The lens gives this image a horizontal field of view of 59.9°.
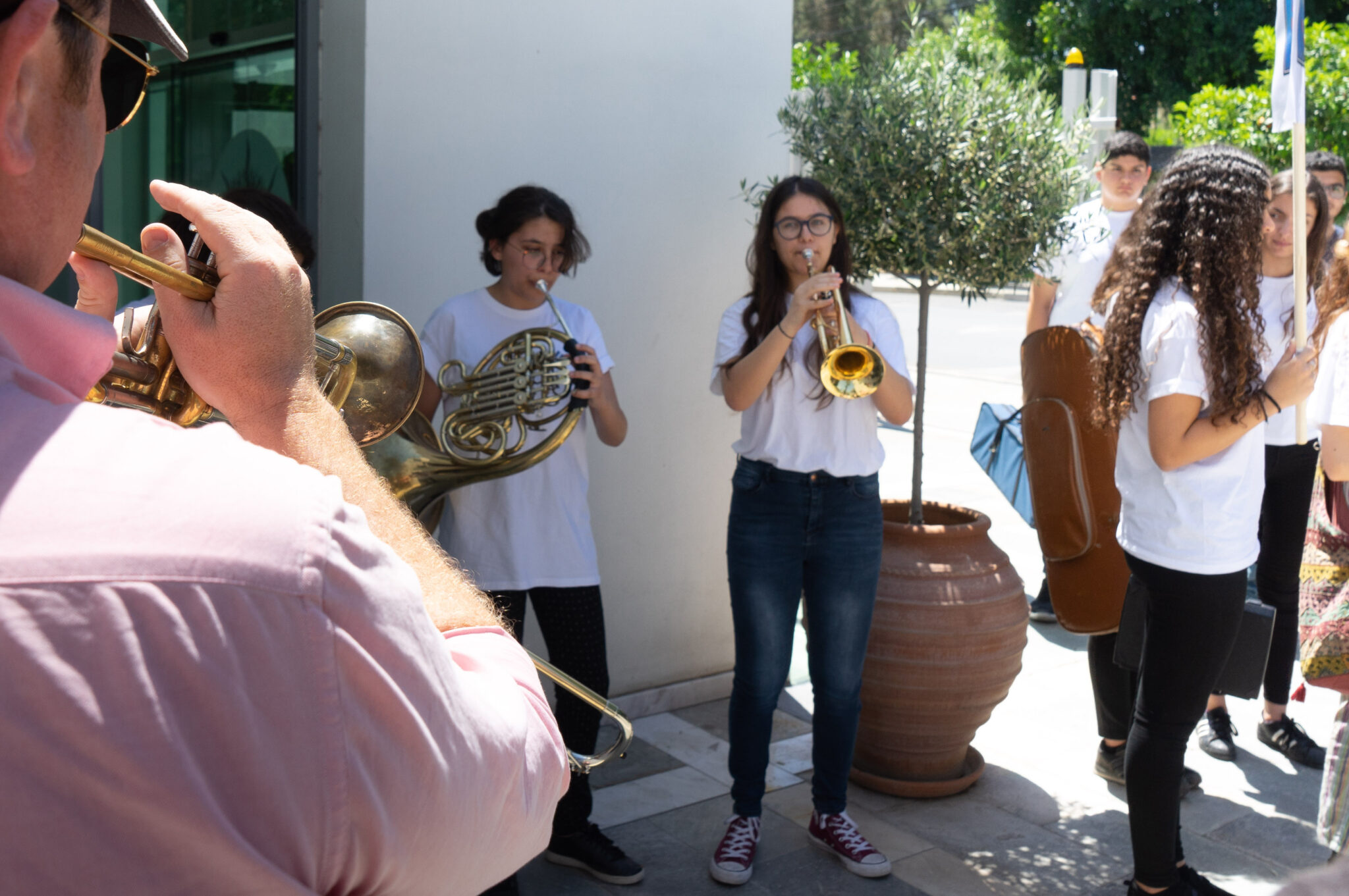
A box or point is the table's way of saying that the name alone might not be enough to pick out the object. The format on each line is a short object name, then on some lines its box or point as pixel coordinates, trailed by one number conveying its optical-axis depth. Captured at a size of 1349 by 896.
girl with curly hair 2.67
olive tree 3.46
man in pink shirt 0.62
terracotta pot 3.43
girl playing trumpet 3.10
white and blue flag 2.93
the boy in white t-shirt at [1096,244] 4.46
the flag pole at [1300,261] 2.76
